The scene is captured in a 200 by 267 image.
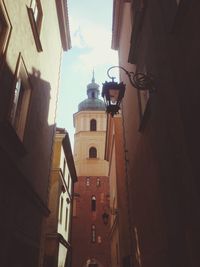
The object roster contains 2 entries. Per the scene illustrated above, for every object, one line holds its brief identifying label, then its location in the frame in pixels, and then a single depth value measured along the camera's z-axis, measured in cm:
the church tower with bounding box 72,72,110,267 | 3428
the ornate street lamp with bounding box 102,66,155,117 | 583
